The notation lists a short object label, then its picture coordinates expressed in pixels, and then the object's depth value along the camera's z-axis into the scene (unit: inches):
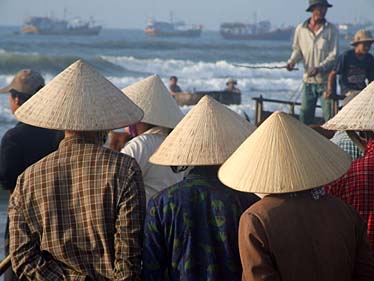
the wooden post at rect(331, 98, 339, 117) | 741.3
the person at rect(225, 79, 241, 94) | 1845.2
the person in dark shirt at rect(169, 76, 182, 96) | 1839.3
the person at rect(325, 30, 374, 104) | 709.3
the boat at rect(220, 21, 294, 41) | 6387.8
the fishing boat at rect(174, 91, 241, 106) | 1766.7
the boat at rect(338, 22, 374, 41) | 7317.9
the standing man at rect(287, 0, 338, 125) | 767.1
